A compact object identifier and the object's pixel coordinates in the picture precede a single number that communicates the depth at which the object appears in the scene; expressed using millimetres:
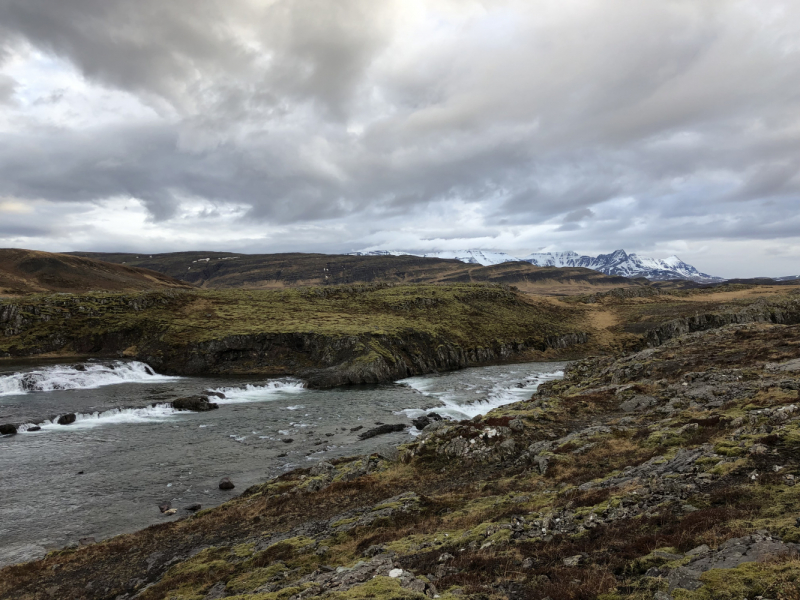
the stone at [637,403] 35288
